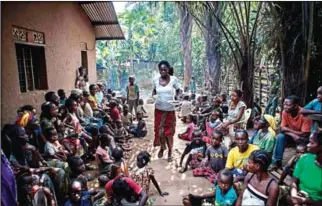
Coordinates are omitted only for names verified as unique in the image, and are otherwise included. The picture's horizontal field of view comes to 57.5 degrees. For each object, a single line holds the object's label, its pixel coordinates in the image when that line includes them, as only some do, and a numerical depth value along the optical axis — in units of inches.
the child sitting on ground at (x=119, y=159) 128.1
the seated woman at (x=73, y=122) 175.6
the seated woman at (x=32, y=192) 106.0
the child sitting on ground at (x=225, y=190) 99.2
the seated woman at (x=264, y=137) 142.0
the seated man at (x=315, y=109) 131.6
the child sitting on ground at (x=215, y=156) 149.0
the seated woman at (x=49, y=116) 148.8
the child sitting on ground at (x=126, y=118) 265.9
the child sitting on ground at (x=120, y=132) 226.9
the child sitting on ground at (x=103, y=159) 147.4
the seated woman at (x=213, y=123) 188.2
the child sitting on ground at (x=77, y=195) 107.2
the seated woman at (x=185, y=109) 307.9
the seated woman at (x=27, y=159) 114.1
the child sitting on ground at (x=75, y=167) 129.6
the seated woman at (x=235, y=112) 169.6
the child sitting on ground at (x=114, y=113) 243.9
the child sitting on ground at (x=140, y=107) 319.9
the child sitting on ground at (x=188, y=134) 235.8
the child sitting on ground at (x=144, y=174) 133.9
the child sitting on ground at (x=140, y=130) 251.8
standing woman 166.7
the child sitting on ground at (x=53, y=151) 130.6
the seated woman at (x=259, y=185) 89.7
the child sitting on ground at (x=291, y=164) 118.7
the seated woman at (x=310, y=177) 95.0
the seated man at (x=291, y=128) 137.4
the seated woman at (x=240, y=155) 122.8
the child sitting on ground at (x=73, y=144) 154.0
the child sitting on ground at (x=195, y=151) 168.7
